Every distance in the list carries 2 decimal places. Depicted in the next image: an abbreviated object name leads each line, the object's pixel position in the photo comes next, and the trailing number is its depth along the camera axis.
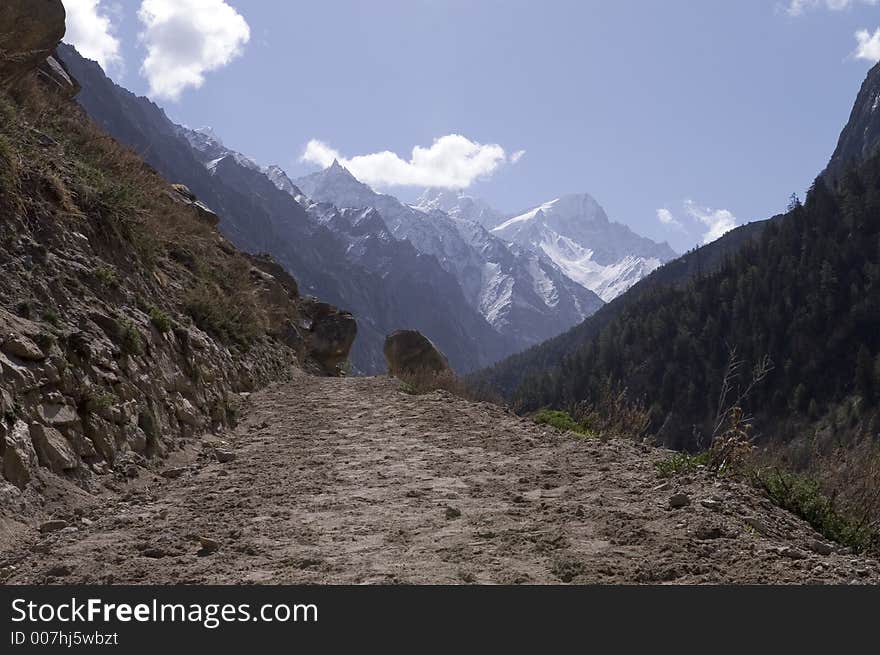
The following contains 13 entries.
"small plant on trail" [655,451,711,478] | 6.66
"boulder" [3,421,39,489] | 5.27
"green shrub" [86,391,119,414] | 6.77
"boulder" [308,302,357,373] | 33.75
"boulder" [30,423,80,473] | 5.77
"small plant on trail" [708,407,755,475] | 6.53
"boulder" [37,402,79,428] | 6.05
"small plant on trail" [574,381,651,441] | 10.18
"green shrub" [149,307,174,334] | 9.91
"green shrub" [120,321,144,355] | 8.38
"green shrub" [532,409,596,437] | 10.47
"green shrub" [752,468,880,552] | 5.34
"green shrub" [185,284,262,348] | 13.58
